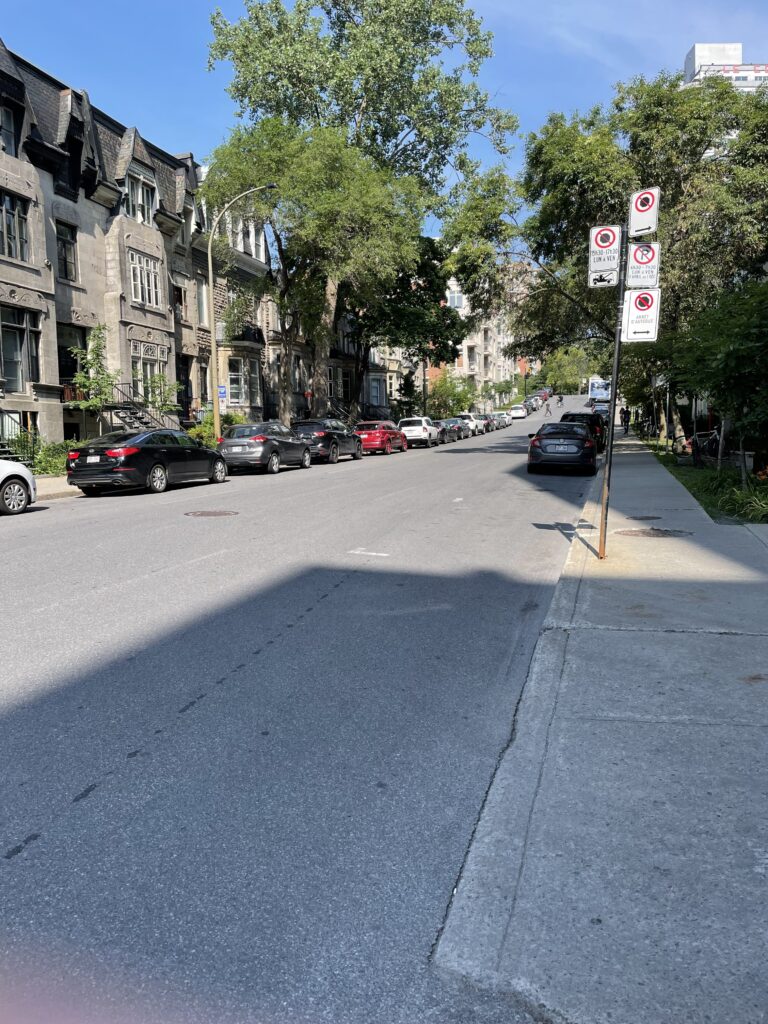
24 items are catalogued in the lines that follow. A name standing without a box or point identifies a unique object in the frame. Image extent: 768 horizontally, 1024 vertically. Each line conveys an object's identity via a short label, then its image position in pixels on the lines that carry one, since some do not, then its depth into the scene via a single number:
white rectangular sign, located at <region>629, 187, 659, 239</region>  8.27
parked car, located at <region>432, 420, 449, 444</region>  46.44
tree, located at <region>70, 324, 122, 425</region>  26.55
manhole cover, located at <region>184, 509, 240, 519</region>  13.19
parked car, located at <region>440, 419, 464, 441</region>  48.63
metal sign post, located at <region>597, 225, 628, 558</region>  8.39
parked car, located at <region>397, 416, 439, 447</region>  43.00
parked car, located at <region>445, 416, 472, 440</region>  51.68
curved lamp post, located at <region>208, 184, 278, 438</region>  27.17
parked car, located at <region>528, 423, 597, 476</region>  21.64
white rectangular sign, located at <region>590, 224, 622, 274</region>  8.48
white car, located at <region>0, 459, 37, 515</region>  14.52
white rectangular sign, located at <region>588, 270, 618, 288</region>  8.54
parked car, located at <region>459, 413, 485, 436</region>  58.22
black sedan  18.19
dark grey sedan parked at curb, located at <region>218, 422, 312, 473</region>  24.39
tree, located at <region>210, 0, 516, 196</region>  36.75
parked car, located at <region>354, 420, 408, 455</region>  36.81
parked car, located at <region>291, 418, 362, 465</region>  29.48
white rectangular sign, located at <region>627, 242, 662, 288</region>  8.50
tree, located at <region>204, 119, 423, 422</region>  31.58
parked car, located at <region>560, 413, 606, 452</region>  30.30
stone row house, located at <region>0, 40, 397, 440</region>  25.08
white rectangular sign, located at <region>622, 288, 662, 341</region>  8.35
